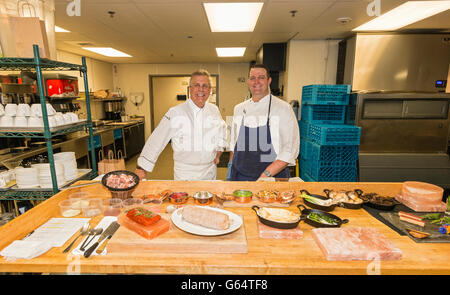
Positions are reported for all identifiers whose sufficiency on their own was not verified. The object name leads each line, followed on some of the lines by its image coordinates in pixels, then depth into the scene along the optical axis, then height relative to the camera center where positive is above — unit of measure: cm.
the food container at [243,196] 139 -51
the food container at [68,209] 130 -56
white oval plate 102 -52
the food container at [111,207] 128 -54
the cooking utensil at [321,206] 130 -53
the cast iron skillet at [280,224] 108 -52
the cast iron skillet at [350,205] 134 -54
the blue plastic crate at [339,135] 315 -36
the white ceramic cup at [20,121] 159 -11
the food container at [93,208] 128 -54
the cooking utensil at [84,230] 110 -57
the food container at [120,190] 135 -47
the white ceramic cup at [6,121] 159 -11
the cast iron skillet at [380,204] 133 -53
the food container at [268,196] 139 -51
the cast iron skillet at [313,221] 114 -53
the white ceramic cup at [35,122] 160 -11
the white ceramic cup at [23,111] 162 -4
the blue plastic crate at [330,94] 347 +19
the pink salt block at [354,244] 93 -55
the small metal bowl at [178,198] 138 -52
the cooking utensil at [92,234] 102 -57
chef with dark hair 218 -27
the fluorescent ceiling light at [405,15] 268 +115
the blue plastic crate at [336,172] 329 -88
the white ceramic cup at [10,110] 161 -3
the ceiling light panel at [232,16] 273 +115
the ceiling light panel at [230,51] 520 +127
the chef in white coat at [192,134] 209 -24
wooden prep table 90 -58
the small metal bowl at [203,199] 136 -51
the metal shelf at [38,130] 146 -16
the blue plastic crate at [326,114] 362 -10
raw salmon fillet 100 -52
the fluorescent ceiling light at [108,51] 500 +120
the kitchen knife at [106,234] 95 -56
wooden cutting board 97 -55
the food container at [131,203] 129 -52
